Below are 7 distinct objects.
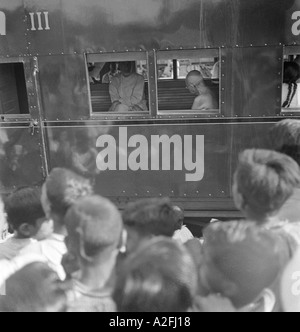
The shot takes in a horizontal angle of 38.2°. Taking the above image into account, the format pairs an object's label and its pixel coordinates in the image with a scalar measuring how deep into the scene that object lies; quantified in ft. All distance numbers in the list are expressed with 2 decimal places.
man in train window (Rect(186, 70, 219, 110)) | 10.20
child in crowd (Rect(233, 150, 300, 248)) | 8.64
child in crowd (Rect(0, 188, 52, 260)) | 9.33
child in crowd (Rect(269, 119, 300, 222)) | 8.87
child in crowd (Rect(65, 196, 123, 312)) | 8.75
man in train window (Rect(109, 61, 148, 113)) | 10.52
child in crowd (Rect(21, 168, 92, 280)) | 9.11
